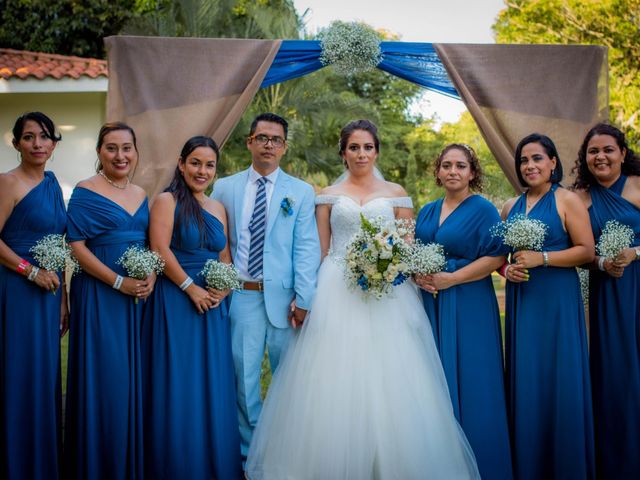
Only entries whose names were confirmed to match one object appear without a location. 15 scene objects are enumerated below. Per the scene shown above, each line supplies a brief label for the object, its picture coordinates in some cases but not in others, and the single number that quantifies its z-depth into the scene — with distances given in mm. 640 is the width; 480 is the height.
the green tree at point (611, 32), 18281
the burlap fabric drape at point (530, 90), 5289
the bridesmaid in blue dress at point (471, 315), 4469
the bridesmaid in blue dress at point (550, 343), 4355
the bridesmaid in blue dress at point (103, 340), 4152
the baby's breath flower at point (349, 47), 5227
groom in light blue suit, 4824
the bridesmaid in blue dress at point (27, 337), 4121
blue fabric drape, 5395
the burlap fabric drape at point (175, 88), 5070
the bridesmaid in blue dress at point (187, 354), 4324
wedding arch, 5094
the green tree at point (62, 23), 17844
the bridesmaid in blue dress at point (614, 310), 4488
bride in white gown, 4188
